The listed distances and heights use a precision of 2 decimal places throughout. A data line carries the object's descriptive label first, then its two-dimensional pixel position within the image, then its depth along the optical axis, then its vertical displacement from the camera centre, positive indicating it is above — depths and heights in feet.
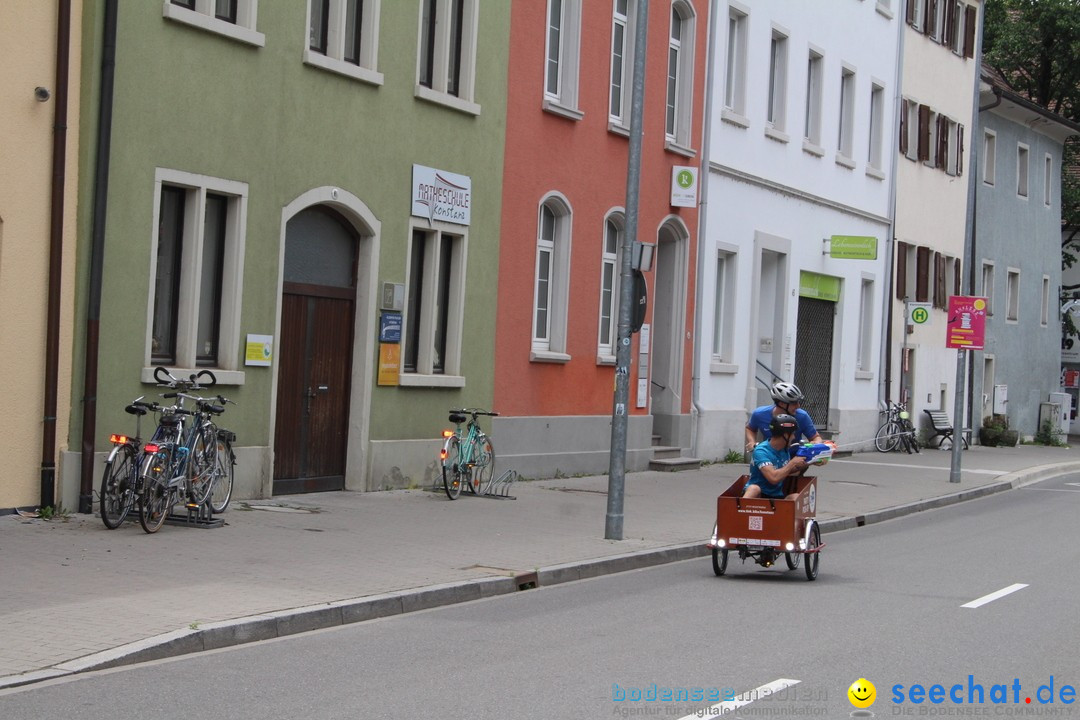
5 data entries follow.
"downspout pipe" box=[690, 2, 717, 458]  85.71 +8.47
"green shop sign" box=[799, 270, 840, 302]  102.47 +6.83
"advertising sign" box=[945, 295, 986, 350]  87.04 +4.08
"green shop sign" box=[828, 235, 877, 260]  100.07 +9.28
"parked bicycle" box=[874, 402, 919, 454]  115.03 -3.23
